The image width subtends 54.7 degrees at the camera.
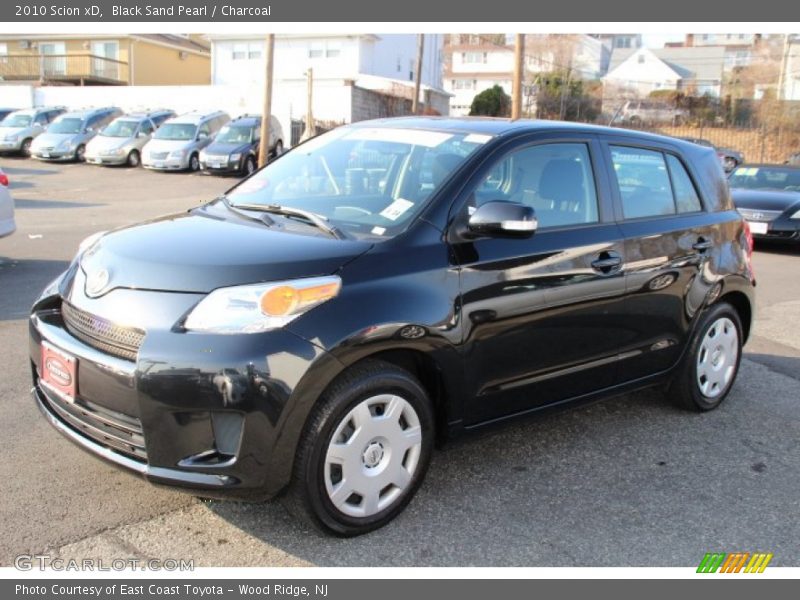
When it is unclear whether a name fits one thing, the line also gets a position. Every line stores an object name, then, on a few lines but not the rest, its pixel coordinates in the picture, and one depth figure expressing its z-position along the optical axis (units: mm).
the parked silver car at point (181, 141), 25016
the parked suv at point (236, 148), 24391
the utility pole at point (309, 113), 27391
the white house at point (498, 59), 68750
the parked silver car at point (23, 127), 28484
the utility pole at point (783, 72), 42734
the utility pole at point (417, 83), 33531
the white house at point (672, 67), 66375
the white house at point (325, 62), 36812
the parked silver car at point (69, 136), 27047
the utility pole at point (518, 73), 20550
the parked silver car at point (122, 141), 25875
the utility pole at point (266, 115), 24266
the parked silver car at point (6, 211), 8570
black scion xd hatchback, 2984
